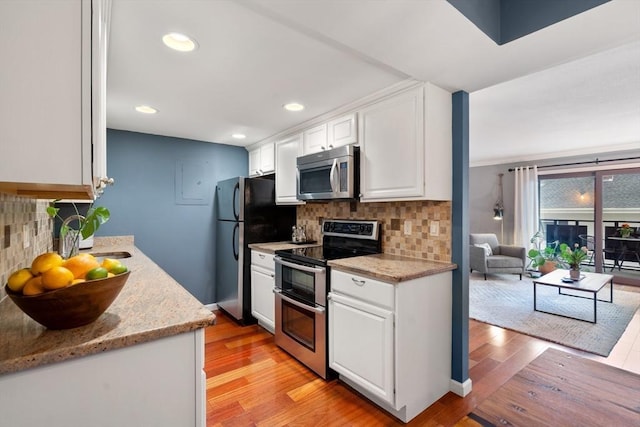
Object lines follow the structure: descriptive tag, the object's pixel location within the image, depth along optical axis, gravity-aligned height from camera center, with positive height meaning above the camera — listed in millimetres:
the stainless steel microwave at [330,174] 2475 +328
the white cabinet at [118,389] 764 -494
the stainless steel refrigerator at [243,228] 3379 -188
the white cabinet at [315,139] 2836 +701
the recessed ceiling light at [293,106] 2566 +907
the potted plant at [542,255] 5688 -825
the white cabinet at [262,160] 3715 +662
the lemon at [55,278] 790 -175
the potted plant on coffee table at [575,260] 3969 -635
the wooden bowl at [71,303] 787 -247
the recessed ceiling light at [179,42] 1575 +907
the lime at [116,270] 956 -183
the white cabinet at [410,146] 2037 +466
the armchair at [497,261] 5422 -881
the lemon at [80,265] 867 -154
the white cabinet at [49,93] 689 +283
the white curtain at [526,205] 6082 +131
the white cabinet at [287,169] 3223 +472
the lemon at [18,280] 792 -180
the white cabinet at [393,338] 1817 -819
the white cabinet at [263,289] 3004 -800
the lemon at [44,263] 819 -141
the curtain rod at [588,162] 5031 +878
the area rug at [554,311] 3006 -1241
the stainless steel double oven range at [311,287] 2309 -617
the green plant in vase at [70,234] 1941 -173
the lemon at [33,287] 785 -196
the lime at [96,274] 859 -176
